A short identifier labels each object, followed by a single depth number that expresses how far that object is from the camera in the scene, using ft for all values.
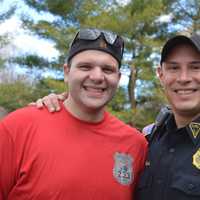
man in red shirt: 8.91
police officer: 8.54
